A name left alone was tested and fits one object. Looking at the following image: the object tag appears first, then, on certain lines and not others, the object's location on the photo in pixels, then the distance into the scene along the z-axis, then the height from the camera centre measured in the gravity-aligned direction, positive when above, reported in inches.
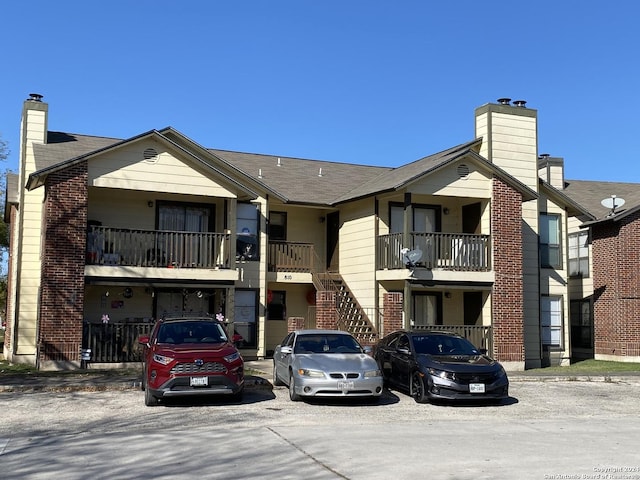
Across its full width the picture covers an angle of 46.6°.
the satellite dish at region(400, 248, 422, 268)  860.0 +59.6
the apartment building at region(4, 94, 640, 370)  800.9 +74.9
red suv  537.3 -46.3
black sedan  574.9 -48.2
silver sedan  562.6 -47.6
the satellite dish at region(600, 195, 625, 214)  1066.1 +155.8
